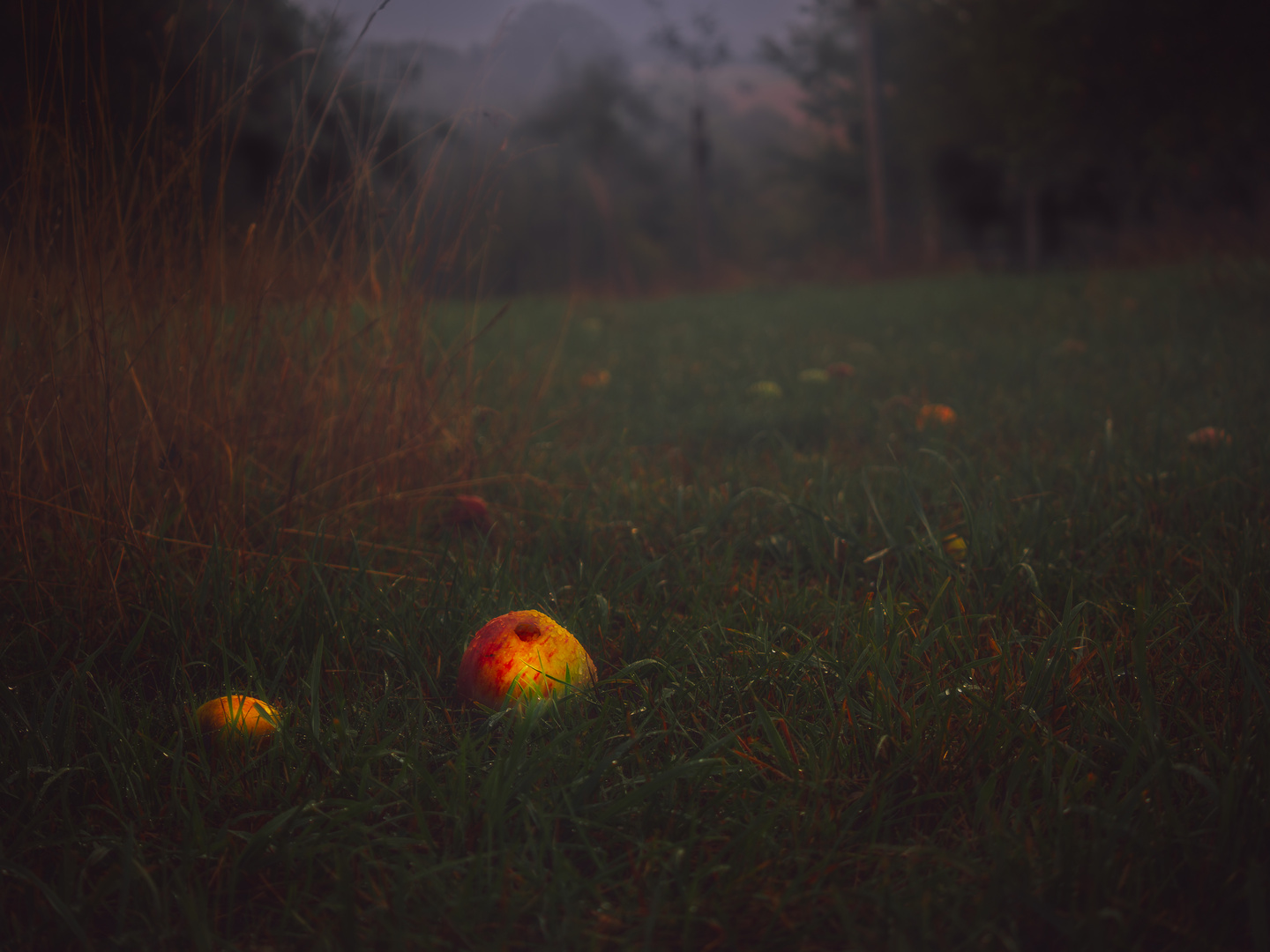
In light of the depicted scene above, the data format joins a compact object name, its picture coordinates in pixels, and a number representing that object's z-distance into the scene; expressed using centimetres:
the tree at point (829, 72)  2591
